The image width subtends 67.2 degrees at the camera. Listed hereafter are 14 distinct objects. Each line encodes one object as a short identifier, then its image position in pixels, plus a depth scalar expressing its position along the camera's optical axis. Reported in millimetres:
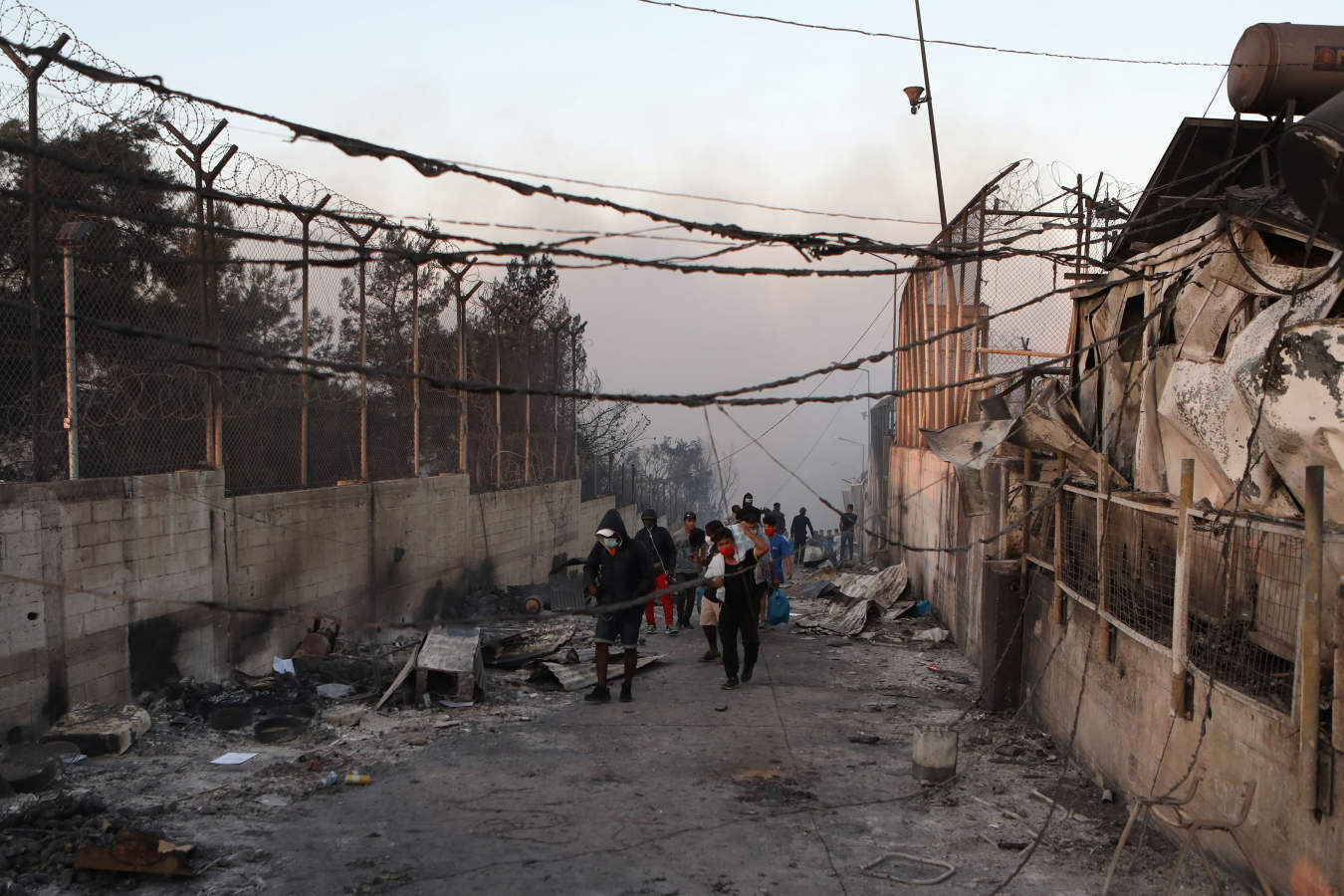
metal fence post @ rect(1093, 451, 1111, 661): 6766
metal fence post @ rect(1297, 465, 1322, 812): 4121
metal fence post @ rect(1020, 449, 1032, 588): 8844
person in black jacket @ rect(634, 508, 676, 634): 12141
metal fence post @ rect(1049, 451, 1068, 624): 7797
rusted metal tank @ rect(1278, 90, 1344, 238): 4801
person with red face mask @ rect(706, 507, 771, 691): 9875
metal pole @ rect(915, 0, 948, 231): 16858
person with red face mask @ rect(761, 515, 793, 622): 13788
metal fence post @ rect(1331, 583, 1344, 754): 3955
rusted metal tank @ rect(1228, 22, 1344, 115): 6941
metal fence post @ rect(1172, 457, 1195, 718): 5402
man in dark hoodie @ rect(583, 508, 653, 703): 9289
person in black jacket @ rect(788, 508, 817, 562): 24188
